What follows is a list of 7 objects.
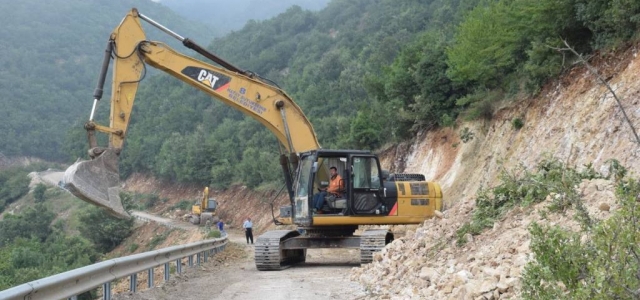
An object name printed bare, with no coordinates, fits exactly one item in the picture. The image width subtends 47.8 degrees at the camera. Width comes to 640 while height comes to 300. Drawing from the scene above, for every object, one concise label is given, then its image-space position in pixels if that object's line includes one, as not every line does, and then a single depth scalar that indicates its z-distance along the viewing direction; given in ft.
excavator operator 51.39
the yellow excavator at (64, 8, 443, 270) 50.62
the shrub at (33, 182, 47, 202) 298.45
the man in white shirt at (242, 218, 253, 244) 106.42
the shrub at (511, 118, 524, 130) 72.54
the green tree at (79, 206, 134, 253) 192.54
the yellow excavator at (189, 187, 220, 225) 164.66
